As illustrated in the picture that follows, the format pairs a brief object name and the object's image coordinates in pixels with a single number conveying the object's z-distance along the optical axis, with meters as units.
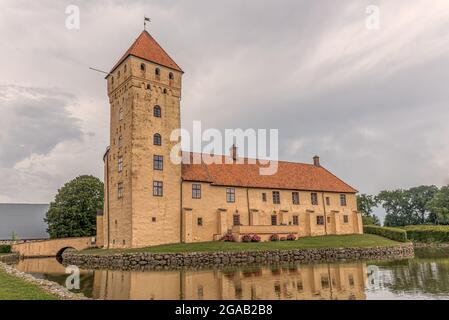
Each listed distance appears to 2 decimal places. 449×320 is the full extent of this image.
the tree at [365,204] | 70.44
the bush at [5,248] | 41.75
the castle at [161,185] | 34.16
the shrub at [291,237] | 39.03
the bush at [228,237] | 36.06
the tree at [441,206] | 70.94
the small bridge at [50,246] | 40.88
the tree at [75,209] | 47.84
